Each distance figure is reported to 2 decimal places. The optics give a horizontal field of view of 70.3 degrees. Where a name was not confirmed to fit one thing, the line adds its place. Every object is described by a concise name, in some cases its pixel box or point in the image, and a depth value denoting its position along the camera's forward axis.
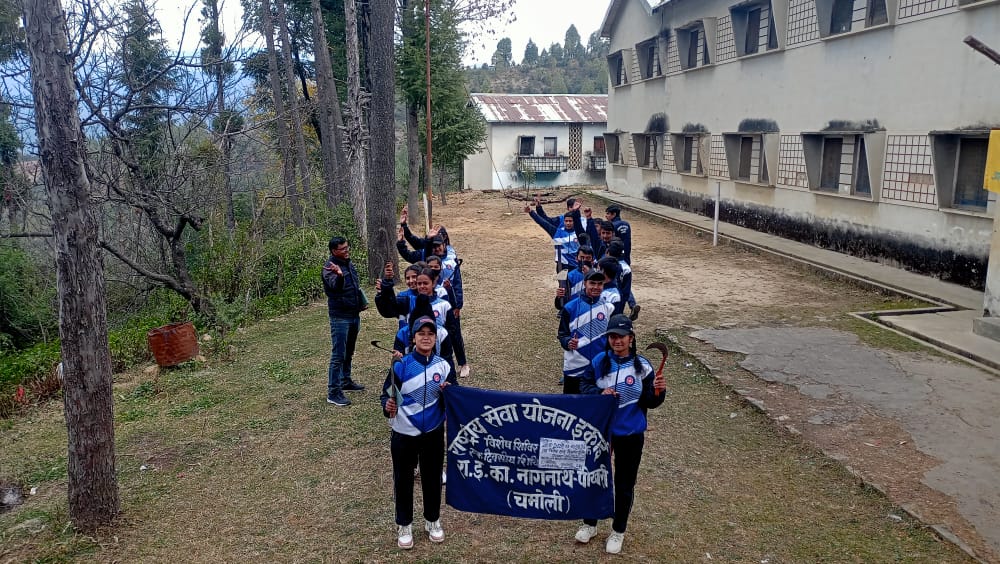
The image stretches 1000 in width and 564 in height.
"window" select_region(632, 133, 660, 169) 25.62
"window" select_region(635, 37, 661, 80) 25.20
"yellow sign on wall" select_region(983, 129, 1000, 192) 8.57
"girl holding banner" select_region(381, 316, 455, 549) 4.59
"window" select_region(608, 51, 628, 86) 27.86
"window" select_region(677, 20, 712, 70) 21.48
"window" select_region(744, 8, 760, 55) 18.52
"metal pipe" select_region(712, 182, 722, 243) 17.42
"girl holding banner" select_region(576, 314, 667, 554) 4.52
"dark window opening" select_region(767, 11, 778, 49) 17.39
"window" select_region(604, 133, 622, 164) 29.14
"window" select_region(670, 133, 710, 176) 21.90
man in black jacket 7.08
